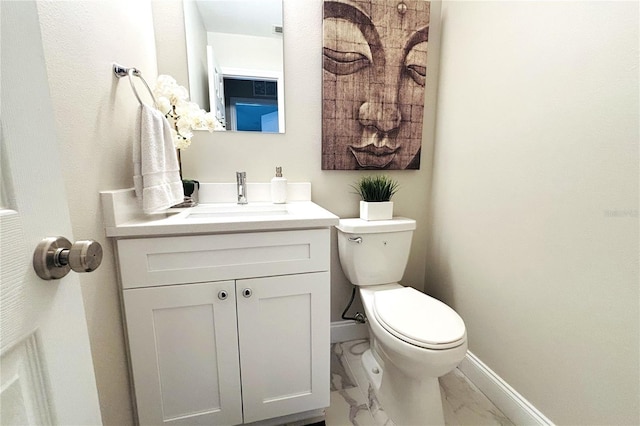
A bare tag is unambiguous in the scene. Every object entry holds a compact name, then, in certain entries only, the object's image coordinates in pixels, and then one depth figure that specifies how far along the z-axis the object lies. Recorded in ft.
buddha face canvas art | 4.64
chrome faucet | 4.44
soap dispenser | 4.52
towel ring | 2.89
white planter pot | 4.68
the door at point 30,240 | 1.01
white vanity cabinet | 2.95
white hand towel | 2.96
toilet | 3.21
